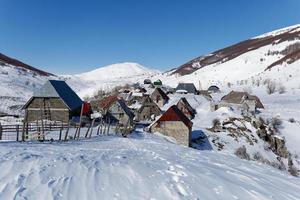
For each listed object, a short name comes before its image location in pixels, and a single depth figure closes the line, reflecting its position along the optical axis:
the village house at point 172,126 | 42.50
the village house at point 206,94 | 83.73
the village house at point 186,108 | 61.43
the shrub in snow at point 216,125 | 49.38
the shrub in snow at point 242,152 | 39.54
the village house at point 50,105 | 44.66
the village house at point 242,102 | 64.25
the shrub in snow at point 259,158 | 40.41
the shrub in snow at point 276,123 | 54.22
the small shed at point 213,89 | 100.69
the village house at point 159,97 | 73.22
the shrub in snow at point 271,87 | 95.40
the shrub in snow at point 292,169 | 38.96
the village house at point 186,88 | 92.05
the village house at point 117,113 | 51.41
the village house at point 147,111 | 59.88
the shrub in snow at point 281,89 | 93.32
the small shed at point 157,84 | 103.81
